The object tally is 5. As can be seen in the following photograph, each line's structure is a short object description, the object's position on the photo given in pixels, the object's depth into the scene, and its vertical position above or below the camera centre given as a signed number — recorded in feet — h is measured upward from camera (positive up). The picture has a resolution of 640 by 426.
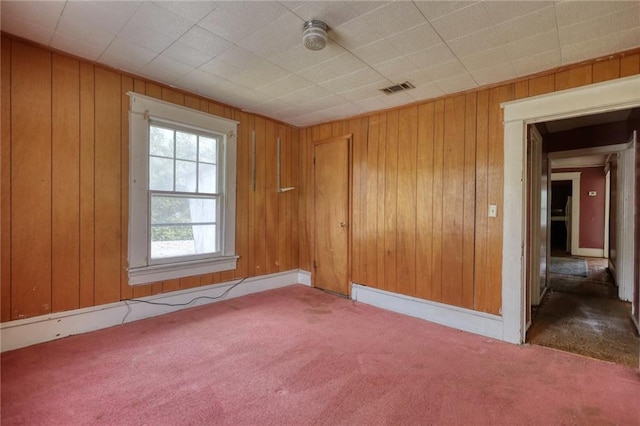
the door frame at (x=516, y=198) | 8.70 +0.47
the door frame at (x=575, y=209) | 25.88 +0.41
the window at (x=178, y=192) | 9.94 +0.76
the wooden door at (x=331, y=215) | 13.67 -0.11
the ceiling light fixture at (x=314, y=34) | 6.66 +4.05
